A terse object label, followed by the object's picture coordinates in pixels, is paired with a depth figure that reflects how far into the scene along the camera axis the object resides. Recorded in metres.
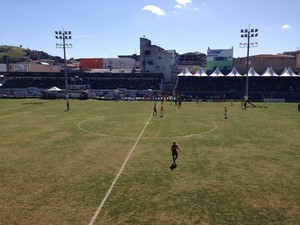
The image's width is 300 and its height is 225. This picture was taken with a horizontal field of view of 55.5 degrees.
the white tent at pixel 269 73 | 74.88
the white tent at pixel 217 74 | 77.01
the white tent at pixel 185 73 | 80.06
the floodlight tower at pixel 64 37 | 62.88
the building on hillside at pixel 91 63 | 134.00
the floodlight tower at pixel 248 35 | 56.94
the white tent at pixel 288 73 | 73.47
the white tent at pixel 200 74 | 77.91
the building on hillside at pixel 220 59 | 99.38
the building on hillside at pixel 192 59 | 123.94
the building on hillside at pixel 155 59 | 98.31
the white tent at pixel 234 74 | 76.94
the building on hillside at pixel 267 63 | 90.24
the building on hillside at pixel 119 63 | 131.62
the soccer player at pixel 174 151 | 19.53
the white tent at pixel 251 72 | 76.19
